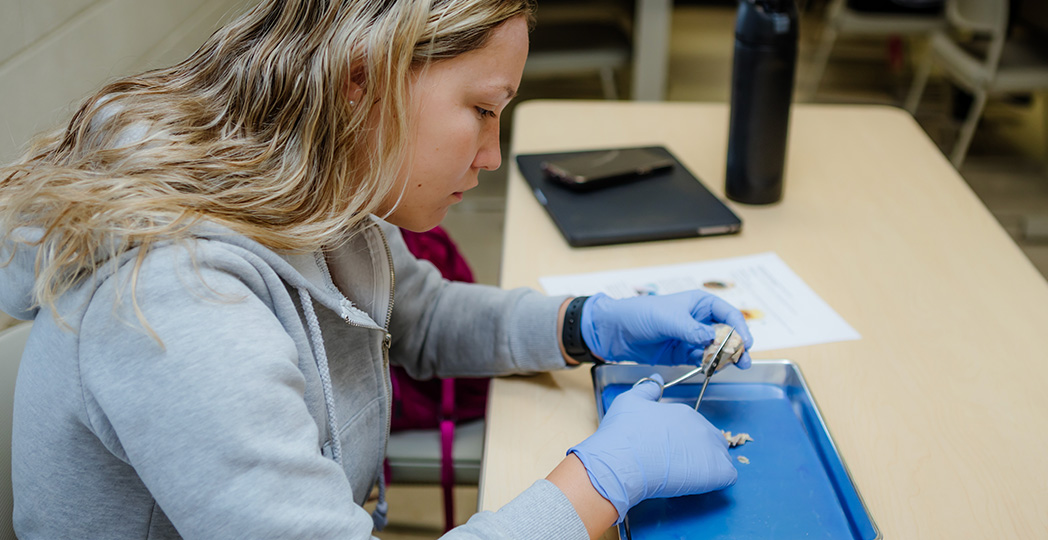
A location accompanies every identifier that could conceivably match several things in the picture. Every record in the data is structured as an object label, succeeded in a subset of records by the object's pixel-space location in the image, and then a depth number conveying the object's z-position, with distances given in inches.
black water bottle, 45.9
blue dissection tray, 26.8
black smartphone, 50.6
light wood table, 29.2
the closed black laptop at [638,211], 45.9
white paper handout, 37.9
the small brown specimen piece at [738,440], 30.6
